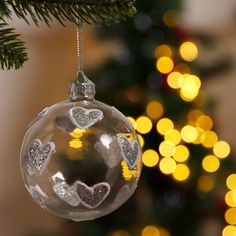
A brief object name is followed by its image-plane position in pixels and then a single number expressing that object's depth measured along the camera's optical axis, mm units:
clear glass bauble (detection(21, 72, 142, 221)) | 650
